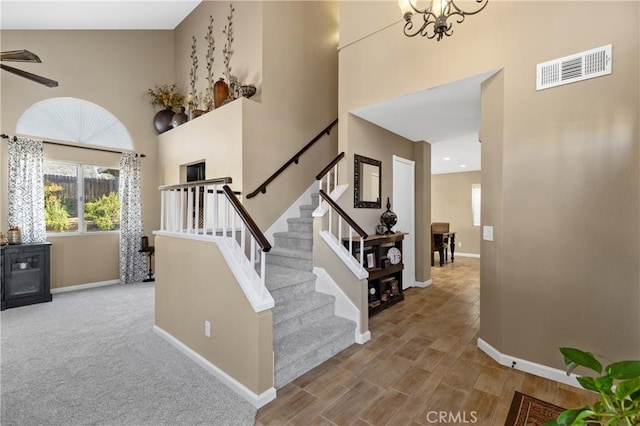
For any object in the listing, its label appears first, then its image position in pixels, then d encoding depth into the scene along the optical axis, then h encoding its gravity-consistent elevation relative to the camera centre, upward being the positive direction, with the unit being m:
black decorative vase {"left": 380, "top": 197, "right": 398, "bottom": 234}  4.40 -0.09
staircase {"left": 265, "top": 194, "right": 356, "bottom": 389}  2.48 -1.08
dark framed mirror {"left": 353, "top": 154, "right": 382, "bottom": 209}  4.02 +0.45
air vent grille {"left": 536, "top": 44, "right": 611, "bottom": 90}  2.20 +1.15
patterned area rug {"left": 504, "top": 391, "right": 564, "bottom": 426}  1.93 -1.39
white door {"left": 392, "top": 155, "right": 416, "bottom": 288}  4.99 +0.08
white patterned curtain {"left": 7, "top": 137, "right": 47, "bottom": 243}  4.33 +0.37
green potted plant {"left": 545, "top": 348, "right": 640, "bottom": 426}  0.79 -0.54
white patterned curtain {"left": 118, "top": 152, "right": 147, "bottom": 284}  5.41 -0.14
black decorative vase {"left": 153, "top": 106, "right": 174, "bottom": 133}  5.64 +1.82
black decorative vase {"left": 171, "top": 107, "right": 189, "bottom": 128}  5.26 +1.70
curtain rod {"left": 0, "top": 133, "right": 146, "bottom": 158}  4.28 +1.15
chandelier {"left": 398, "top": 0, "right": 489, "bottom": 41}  2.04 +1.43
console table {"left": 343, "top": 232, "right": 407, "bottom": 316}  3.93 -0.78
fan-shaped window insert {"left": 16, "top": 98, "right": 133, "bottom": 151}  4.61 +1.52
